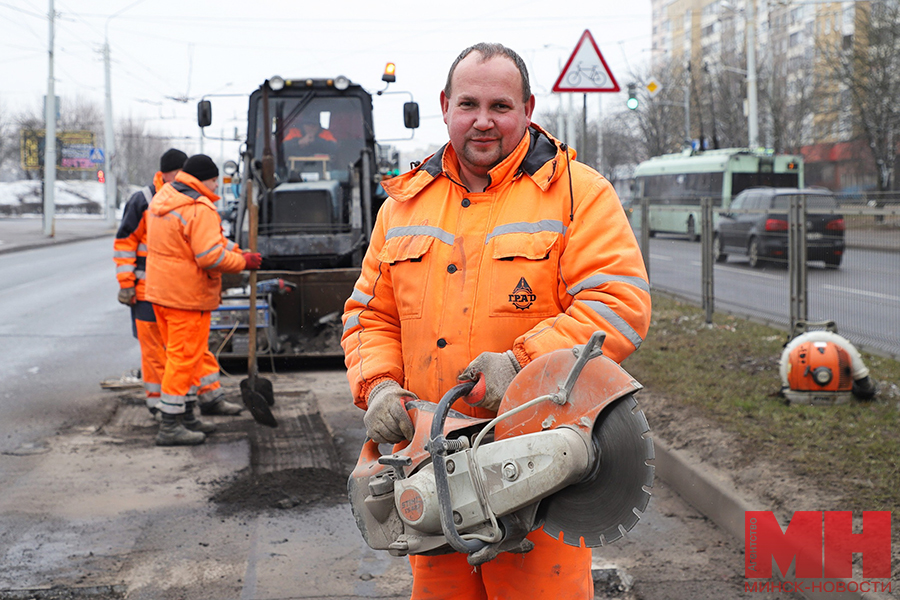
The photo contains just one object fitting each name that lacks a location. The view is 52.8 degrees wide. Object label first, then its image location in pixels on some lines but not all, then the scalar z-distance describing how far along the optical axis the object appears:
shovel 6.98
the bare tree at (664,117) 53.47
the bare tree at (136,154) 85.37
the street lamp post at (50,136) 32.47
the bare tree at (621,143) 57.50
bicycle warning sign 8.52
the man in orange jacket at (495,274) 2.39
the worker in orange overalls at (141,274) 7.36
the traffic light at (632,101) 13.72
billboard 51.69
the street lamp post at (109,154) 42.97
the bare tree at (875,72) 28.67
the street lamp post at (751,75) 27.80
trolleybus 28.84
